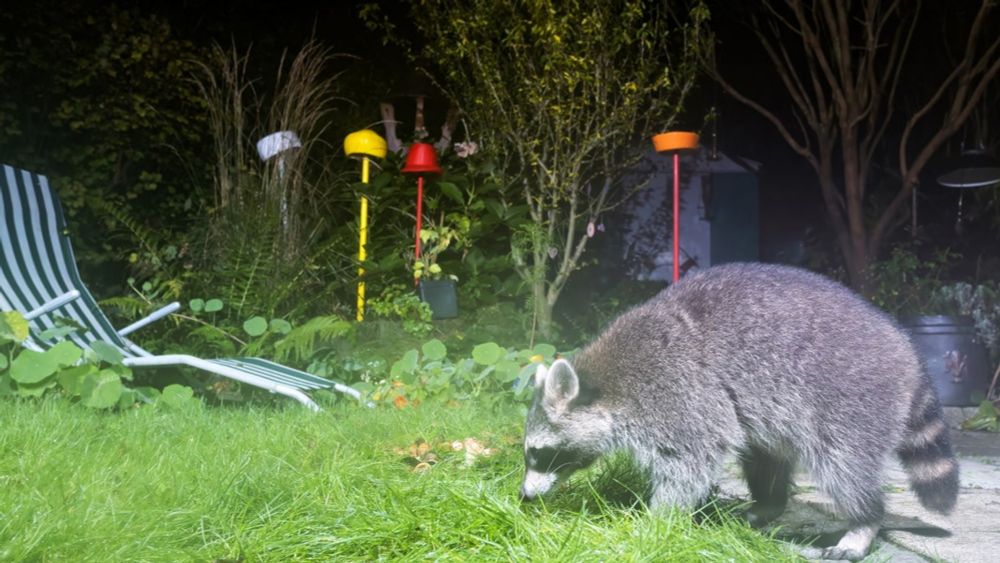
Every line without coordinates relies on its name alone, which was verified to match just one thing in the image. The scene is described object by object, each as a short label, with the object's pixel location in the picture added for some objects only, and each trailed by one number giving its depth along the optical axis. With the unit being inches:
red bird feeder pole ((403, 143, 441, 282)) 237.9
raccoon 96.0
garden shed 297.6
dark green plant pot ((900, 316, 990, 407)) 231.9
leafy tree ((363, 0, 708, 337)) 240.8
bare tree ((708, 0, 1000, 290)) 268.1
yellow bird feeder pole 234.8
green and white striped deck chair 161.8
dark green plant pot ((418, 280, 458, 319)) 233.3
